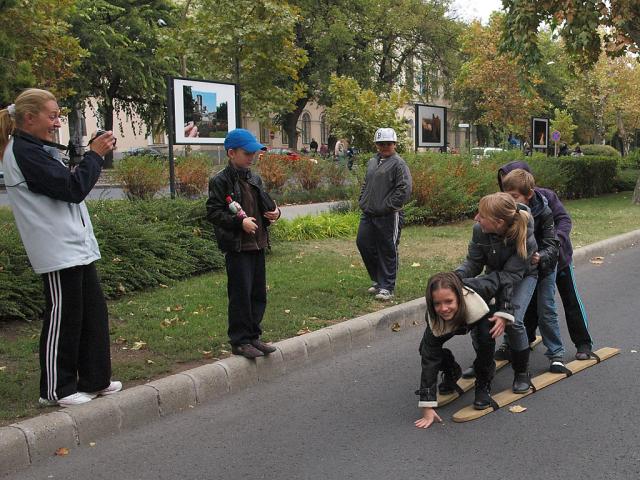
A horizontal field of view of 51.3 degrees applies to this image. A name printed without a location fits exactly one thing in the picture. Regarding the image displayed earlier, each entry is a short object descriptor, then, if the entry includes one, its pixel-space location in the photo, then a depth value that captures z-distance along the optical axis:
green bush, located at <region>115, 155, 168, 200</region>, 14.01
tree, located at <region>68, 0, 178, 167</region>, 28.17
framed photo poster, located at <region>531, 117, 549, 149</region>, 21.84
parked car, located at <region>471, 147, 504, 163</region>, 15.85
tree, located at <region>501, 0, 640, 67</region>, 15.22
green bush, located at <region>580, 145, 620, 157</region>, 41.72
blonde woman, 3.89
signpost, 31.44
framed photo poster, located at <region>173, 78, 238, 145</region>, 9.41
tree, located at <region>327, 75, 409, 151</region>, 20.06
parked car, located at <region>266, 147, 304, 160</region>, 19.16
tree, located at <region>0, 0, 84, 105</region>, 9.40
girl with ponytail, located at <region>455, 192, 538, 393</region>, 4.21
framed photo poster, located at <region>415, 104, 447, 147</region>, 16.69
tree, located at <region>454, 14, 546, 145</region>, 36.81
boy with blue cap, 4.81
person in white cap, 7.09
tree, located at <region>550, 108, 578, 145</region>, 47.15
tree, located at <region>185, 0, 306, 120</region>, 16.80
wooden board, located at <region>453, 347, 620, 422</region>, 4.21
